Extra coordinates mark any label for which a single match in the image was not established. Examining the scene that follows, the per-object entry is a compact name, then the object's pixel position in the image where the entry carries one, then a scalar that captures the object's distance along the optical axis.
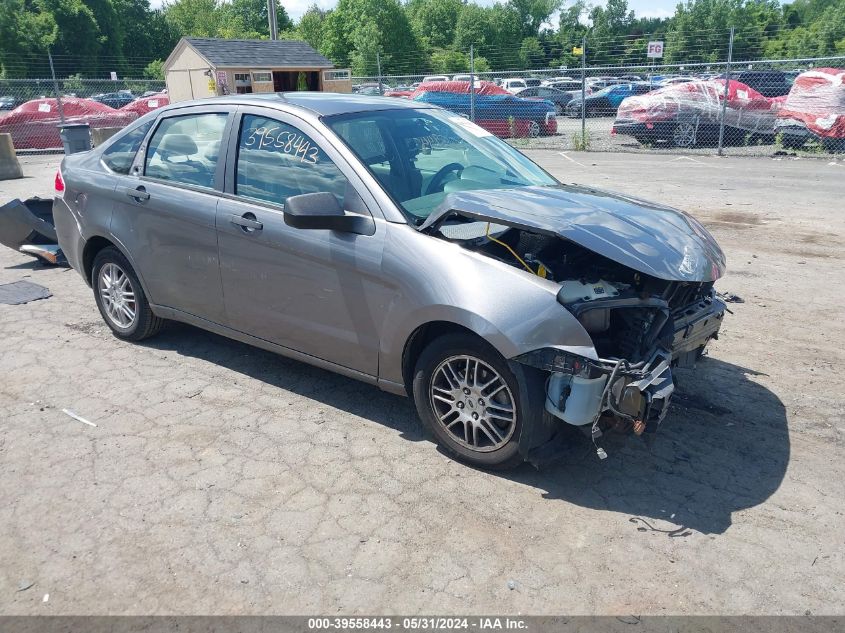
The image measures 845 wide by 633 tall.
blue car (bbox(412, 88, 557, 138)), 21.66
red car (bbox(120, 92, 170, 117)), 24.73
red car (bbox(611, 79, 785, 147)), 17.88
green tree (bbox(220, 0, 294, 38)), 74.25
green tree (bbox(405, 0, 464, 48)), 65.50
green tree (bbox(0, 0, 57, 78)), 45.22
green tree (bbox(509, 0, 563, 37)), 77.06
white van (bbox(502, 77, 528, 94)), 37.22
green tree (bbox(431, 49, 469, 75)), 44.53
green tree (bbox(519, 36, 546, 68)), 55.47
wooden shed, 23.00
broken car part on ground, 7.56
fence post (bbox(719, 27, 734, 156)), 16.23
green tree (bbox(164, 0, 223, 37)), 62.28
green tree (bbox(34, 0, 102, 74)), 53.32
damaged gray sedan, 3.49
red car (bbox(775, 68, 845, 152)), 16.47
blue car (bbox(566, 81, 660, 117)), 28.40
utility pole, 26.72
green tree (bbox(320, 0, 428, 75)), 49.78
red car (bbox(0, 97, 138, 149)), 21.16
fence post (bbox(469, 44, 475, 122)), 19.70
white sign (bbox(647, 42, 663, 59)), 28.17
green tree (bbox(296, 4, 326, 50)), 59.19
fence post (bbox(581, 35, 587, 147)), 18.67
